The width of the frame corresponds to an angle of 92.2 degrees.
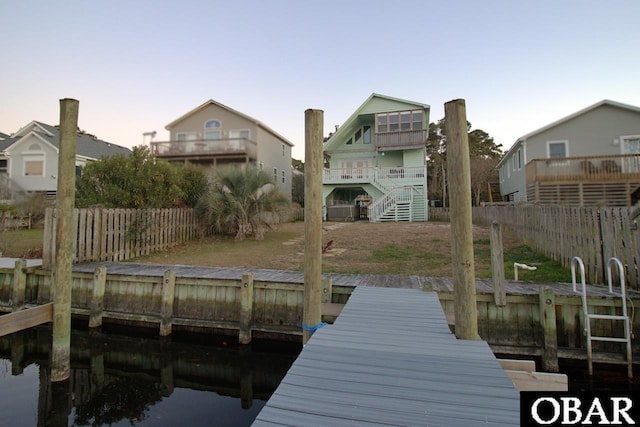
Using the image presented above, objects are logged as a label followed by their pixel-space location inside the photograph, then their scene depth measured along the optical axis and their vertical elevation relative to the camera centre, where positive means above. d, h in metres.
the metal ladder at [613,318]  4.47 -1.47
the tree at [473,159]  38.75 +9.72
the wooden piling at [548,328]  4.95 -1.63
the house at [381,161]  23.75 +6.05
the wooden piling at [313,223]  4.07 +0.09
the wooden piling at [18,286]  7.43 -1.26
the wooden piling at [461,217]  3.27 +0.12
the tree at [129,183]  11.07 +1.87
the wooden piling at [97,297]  6.84 -1.46
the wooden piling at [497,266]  4.99 -0.63
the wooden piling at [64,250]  4.81 -0.27
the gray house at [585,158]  17.17 +3.86
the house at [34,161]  24.83 +5.91
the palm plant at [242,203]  13.38 +1.23
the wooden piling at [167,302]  6.52 -1.50
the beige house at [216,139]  25.17 +7.92
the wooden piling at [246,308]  6.12 -1.54
